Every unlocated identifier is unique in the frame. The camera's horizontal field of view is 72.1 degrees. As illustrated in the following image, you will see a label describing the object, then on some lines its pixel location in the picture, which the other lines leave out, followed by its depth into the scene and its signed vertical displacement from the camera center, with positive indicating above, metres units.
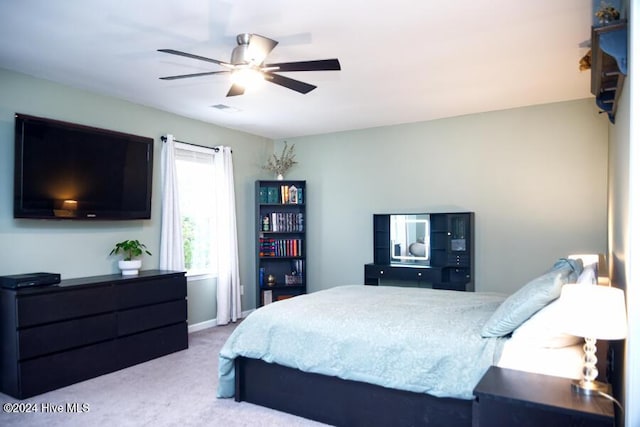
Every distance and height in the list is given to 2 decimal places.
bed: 2.25 -0.74
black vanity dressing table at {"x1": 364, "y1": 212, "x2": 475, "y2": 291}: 5.05 -0.47
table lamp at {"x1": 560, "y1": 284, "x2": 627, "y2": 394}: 1.62 -0.34
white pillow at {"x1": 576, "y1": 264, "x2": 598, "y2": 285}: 2.28 -0.29
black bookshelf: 6.12 -0.24
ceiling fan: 2.85 +1.05
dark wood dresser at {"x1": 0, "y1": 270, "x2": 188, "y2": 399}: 3.34 -0.91
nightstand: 1.68 -0.72
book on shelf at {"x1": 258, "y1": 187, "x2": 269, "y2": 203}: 6.13 +0.37
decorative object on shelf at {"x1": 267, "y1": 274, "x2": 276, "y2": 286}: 6.12 -0.82
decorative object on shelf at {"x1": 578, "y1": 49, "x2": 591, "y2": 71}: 3.13 +1.16
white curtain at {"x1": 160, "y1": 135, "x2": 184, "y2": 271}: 4.94 +0.03
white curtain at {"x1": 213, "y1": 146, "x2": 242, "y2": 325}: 5.66 -0.24
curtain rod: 5.02 +0.96
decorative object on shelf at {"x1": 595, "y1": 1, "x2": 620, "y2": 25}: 2.04 +0.98
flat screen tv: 3.72 +0.47
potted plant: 4.35 -0.34
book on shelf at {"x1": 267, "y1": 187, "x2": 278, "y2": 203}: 6.18 +0.38
